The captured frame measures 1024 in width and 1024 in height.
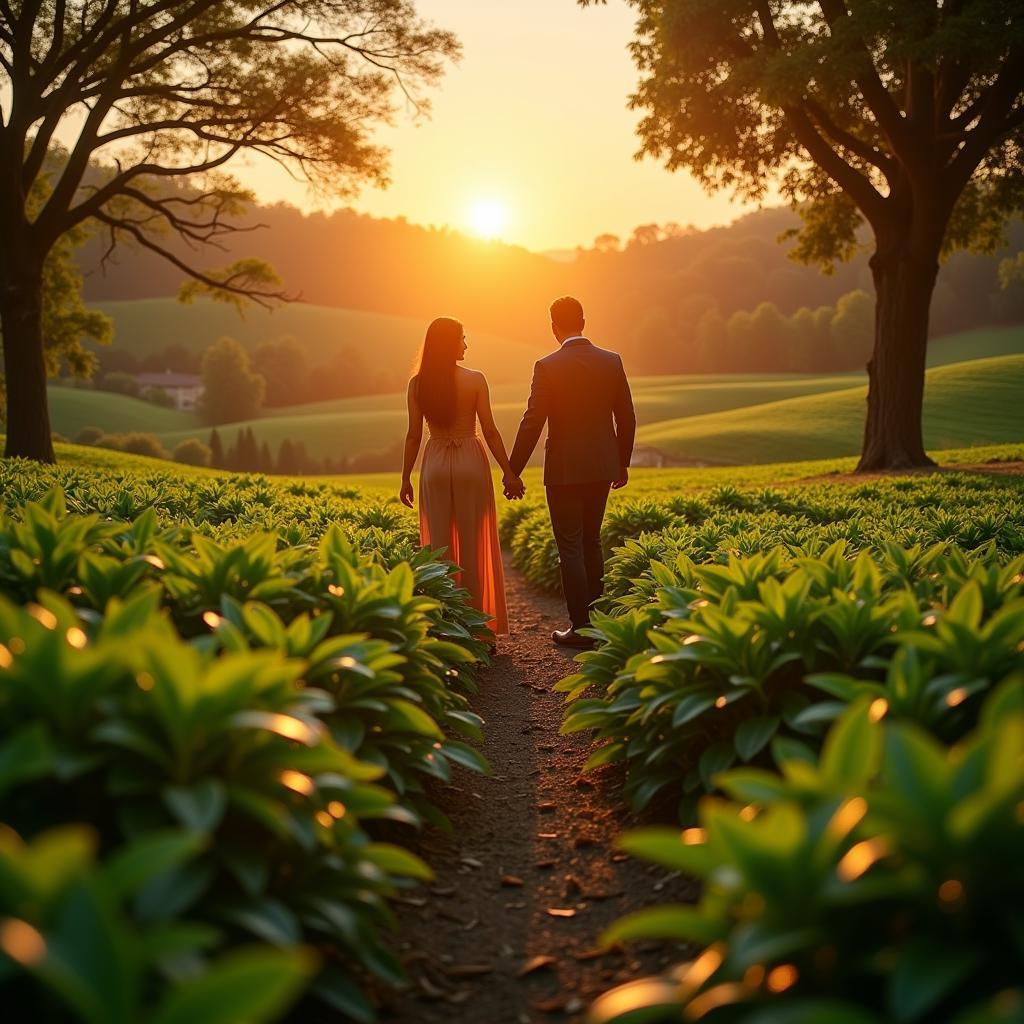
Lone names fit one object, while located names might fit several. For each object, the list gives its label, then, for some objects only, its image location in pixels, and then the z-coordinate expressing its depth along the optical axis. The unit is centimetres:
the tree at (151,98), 1692
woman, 714
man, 711
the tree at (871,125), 1605
